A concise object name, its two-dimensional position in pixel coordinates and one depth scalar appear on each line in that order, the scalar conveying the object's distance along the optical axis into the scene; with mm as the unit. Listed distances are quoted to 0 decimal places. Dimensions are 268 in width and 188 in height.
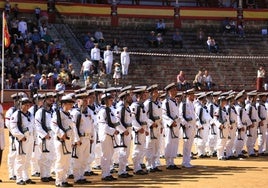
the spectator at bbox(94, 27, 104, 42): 45781
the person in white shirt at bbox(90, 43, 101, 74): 42219
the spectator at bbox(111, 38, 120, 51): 44681
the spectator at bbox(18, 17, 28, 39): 42000
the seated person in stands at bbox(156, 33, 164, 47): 47406
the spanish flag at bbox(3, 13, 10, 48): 36594
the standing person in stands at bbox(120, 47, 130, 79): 42031
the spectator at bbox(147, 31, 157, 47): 47312
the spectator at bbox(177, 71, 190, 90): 41875
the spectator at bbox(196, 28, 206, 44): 48906
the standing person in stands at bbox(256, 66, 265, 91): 44812
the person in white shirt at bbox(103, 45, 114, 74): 41731
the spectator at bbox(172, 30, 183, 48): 47844
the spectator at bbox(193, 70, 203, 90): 42500
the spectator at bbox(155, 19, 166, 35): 48281
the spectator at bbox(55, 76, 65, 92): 35625
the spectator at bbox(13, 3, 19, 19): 43656
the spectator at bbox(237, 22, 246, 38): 50438
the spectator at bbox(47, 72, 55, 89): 37750
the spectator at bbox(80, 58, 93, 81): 39938
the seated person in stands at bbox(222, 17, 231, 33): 50338
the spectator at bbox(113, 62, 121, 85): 41406
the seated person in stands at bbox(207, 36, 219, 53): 47844
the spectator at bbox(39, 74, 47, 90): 37219
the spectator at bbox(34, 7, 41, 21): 44875
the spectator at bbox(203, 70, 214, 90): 43156
